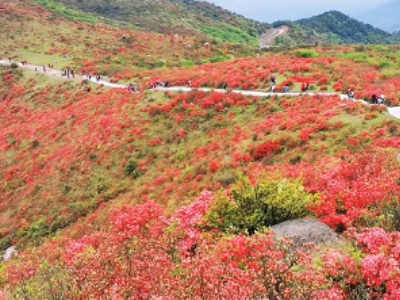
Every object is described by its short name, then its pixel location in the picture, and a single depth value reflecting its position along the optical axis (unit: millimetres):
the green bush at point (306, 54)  68869
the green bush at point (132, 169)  39516
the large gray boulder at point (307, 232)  16344
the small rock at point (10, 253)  31906
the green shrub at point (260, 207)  19016
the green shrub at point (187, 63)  95544
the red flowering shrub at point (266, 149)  31484
